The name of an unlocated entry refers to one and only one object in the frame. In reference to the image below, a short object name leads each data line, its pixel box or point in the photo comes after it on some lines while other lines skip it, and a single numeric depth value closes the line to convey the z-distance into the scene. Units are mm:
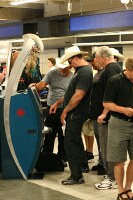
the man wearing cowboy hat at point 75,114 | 4719
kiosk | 4816
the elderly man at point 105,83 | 4570
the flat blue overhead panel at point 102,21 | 8945
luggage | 5262
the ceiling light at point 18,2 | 8695
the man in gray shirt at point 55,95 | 5484
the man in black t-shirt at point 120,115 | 3873
